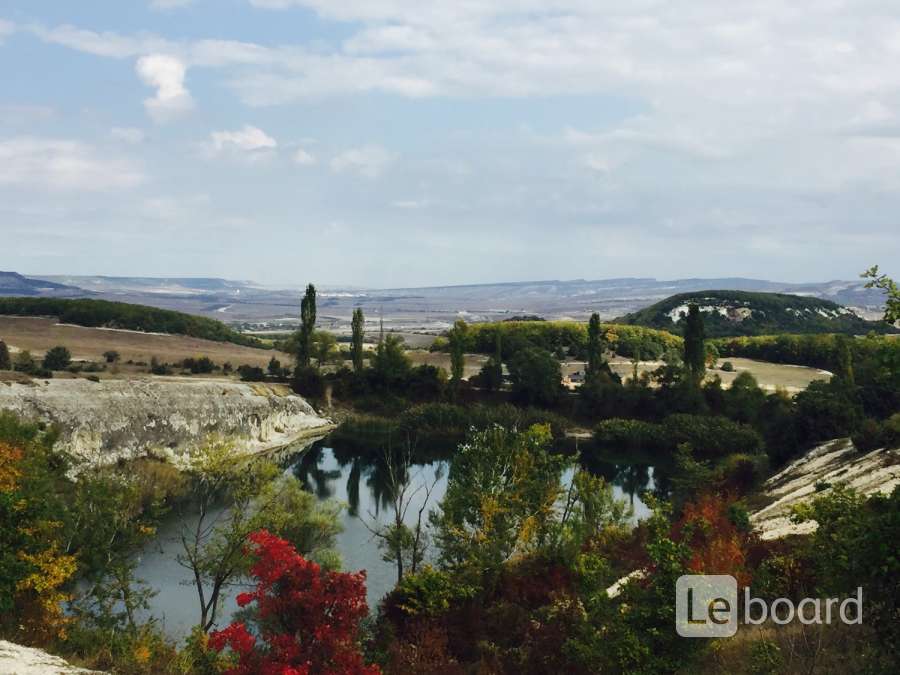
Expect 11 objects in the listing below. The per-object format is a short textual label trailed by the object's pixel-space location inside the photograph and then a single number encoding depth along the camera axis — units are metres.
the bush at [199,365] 88.88
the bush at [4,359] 68.00
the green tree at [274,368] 90.44
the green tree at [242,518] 26.83
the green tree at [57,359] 77.38
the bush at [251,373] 87.69
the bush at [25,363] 66.94
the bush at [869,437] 42.62
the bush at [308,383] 85.62
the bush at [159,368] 84.25
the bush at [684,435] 71.06
